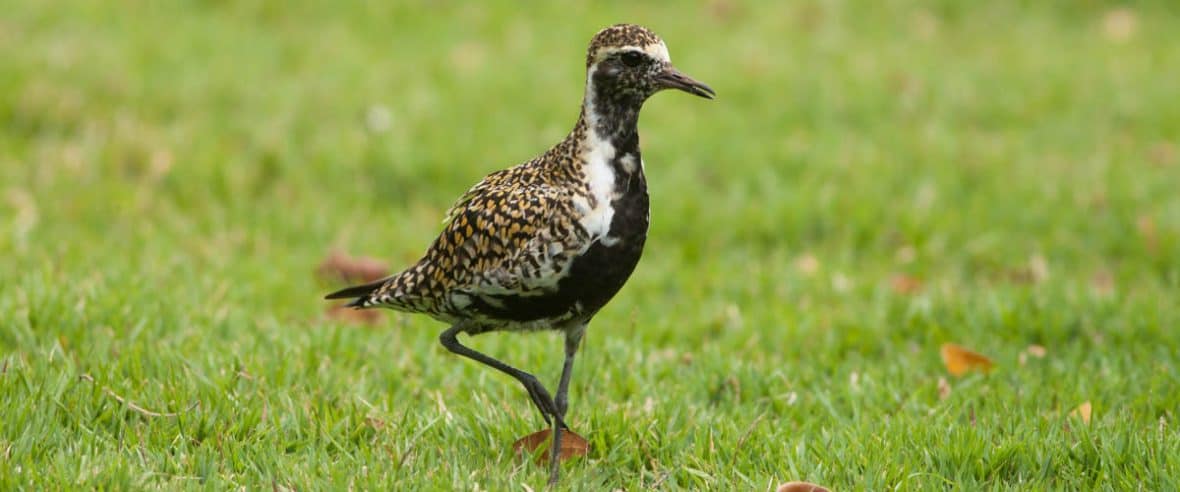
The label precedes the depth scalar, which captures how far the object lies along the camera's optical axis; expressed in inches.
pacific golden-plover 333.7
